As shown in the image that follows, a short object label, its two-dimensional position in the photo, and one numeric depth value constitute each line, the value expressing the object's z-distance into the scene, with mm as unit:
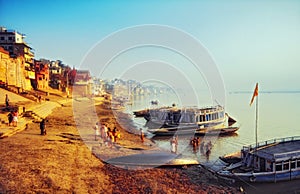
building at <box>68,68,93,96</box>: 81781
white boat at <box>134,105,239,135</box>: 30953
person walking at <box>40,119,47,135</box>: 17672
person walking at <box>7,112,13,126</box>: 17562
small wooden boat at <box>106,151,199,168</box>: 14538
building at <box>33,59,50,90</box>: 51181
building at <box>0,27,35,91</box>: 42491
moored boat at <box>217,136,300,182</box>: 14850
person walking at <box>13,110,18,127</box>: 17709
